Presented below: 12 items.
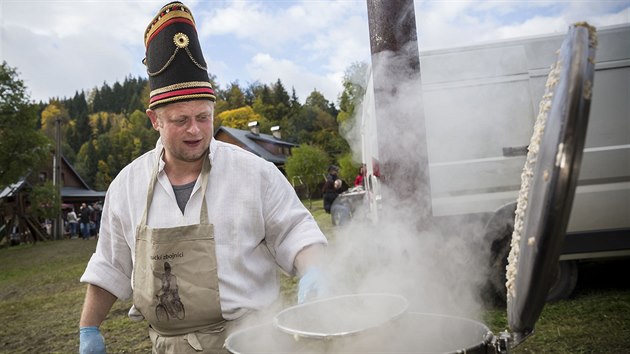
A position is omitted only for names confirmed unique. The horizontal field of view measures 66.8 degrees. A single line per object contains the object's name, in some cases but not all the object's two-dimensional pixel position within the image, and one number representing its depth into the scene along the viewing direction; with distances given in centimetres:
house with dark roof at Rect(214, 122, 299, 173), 4697
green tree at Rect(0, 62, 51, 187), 2180
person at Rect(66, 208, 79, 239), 2881
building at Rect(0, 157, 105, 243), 2586
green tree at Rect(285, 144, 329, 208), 3828
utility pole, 2709
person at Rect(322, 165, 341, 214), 1140
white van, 439
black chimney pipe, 232
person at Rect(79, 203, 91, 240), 2708
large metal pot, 120
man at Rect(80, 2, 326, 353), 197
